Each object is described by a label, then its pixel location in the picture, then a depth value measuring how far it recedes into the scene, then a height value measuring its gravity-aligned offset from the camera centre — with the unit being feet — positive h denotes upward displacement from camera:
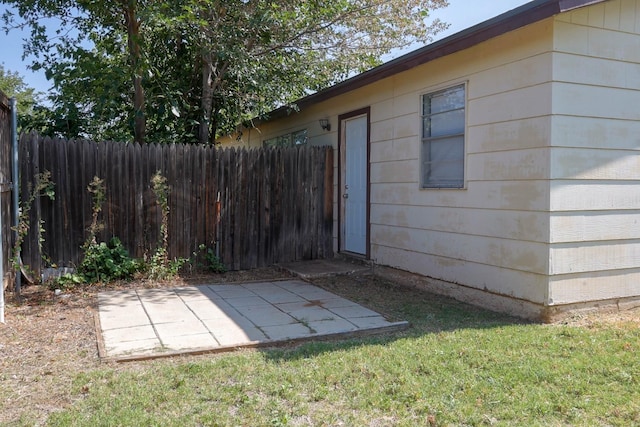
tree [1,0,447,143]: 26.22 +8.50
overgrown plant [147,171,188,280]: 22.71 -2.58
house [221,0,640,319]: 15.71 +1.26
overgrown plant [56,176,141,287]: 21.68 -2.86
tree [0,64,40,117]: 89.41 +20.58
